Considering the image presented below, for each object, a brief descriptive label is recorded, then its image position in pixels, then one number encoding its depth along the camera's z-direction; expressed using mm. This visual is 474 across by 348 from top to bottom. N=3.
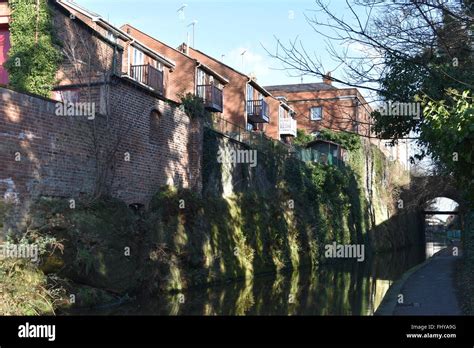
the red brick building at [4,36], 20422
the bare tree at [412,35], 7016
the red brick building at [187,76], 34281
